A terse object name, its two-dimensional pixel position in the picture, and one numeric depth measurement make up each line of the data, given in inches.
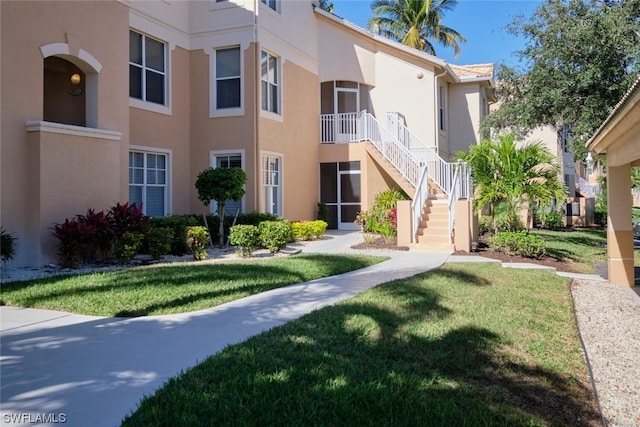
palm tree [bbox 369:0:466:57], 1275.8
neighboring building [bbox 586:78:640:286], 390.0
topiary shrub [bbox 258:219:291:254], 492.7
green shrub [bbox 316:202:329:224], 753.0
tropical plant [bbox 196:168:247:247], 499.5
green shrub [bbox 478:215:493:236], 722.9
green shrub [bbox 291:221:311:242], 605.7
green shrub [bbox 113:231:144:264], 402.3
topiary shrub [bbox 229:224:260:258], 462.3
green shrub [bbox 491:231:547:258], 498.6
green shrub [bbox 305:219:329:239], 625.6
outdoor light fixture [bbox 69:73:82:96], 495.5
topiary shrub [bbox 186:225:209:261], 457.7
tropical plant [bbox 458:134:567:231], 502.9
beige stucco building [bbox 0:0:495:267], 394.3
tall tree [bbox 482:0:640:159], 536.1
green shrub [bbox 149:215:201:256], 471.2
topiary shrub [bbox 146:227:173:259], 430.6
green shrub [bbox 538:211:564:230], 965.4
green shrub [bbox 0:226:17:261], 350.0
